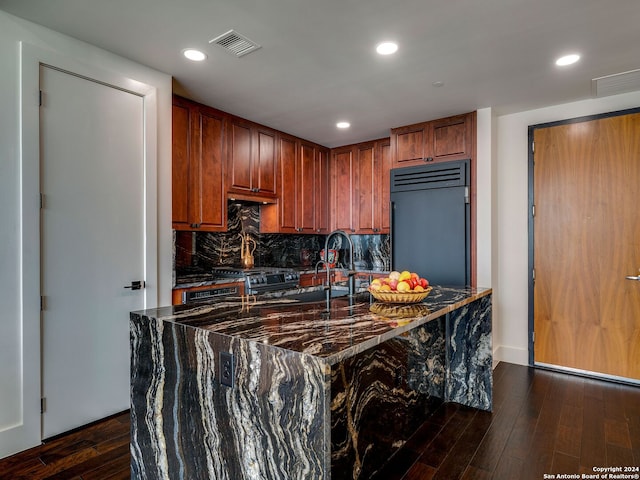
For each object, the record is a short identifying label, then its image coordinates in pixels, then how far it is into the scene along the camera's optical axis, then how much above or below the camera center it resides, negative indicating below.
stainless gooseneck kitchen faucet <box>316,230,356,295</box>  2.27 -0.25
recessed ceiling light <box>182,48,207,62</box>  2.46 +1.27
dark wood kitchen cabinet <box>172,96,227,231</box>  3.19 +0.68
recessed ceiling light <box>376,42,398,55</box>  2.37 +1.25
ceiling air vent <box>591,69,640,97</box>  2.81 +1.23
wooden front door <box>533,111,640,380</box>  3.16 -0.06
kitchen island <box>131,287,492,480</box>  1.18 -0.57
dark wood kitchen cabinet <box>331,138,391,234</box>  4.51 +0.69
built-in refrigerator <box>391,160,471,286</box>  3.63 +0.20
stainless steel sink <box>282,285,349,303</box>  2.22 -0.34
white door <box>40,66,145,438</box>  2.27 +0.02
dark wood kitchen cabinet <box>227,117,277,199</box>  3.71 +0.87
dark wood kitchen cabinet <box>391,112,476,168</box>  3.65 +1.03
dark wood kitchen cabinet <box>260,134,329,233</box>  4.30 +0.62
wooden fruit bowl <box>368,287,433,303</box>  1.92 -0.29
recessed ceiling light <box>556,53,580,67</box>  2.51 +1.24
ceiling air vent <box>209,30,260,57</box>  2.27 +1.26
